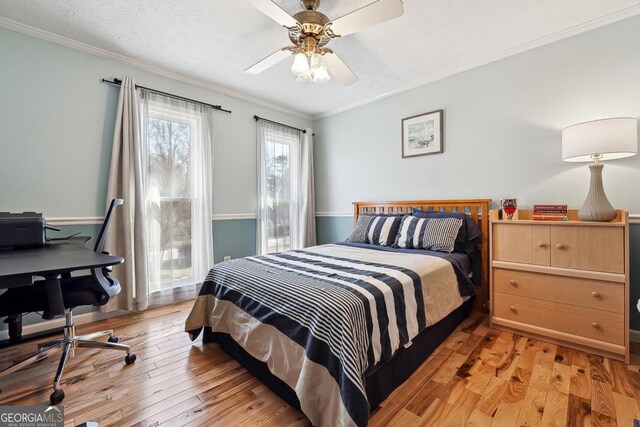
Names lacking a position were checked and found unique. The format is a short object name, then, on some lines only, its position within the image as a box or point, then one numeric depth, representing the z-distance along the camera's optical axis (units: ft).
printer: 5.55
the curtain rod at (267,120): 11.83
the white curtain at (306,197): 13.38
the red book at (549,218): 6.90
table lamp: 5.72
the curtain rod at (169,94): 8.31
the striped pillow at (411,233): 8.43
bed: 3.92
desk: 3.79
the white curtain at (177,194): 9.13
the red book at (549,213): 6.83
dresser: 5.75
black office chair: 5.04
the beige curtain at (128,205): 8.21
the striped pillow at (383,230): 9.26
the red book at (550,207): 6.81
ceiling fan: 4.94
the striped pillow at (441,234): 7.94
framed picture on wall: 9.82
